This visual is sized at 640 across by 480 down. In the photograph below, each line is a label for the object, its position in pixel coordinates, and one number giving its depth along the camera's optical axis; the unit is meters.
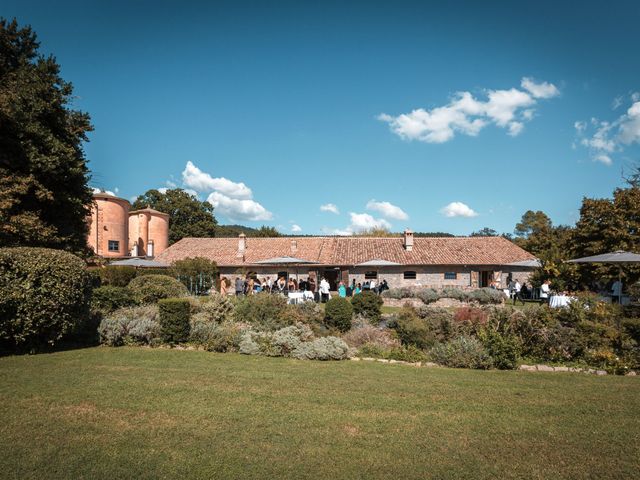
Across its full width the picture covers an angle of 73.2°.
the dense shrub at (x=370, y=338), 11.45
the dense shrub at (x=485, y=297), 21.80
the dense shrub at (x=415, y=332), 11.27
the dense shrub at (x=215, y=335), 10.87
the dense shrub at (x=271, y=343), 10.47
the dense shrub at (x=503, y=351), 9.35
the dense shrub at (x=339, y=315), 12.68
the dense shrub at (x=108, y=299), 13.05
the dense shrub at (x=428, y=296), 21.95
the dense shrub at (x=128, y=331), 11.07
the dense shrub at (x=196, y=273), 26.58
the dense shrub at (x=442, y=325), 11.59
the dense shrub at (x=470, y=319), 11.52
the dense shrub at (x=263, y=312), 12.35
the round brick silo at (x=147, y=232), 40.44
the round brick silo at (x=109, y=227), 35.19
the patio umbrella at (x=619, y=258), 15.93
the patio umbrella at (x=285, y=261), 25.11
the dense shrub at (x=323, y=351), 10.06
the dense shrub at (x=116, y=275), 19.91
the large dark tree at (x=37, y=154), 15.11
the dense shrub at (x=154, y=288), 14.23
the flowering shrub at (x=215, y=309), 12.91
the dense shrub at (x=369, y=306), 13.94
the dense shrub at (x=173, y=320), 11.29
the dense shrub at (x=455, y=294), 21.88
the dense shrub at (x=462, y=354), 9.47
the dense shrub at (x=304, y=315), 12.60
